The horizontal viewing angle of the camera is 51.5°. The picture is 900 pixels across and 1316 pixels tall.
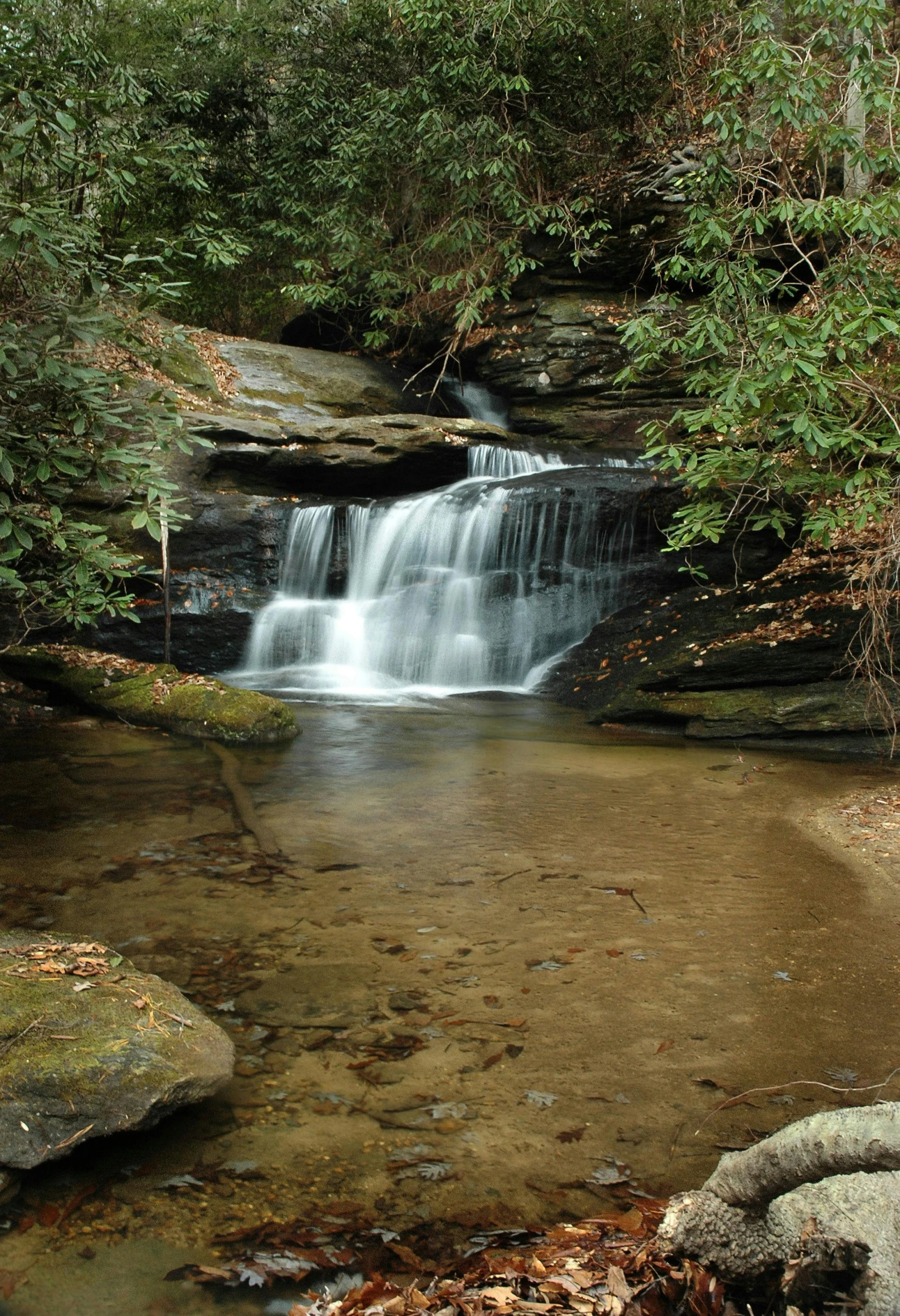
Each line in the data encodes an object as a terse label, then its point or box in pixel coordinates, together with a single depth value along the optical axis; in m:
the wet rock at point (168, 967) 3.85
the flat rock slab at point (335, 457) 12.91
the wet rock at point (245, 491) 11.99
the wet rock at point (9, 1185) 2.53
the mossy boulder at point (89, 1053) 2.67
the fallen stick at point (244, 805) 5.54
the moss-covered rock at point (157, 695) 8.41
